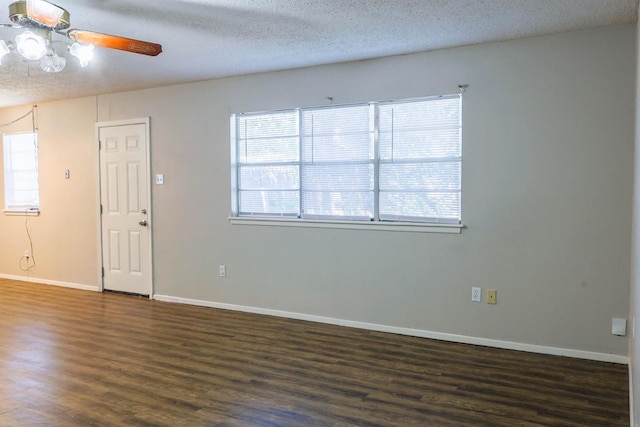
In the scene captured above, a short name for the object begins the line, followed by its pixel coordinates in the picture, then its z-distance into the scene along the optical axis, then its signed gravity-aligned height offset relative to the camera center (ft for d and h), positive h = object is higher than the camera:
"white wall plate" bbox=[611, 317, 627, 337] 11.33 -3.06
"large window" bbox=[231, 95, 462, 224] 13.38 +0.87
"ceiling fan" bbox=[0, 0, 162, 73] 7.99 +2.64
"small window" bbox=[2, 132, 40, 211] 21.86 +0.87
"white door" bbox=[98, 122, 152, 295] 18.72 -0.63
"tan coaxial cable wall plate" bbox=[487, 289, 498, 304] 12.75 -2.66
